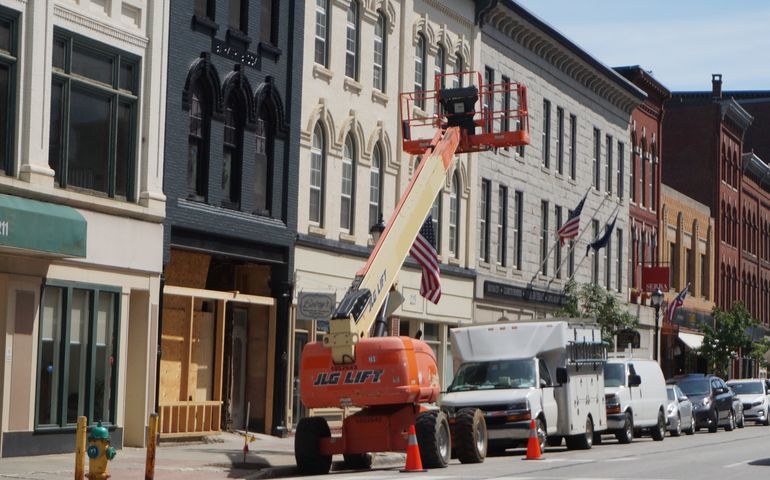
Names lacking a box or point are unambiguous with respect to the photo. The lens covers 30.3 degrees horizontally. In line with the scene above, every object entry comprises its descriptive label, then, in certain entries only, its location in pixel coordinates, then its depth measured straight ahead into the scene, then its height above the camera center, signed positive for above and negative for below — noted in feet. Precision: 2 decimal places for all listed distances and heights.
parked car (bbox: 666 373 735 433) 141.18 -3.22
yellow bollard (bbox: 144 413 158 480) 60.59 -4.46
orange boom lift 71.97 -0.69
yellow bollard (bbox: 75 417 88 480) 57.21 -3.85
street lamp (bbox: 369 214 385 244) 86.22 +7.96
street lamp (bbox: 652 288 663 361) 156.31 +7.21
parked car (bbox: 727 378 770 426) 160.45 -3.43
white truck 86.48 -1.02
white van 110.73 -2.55
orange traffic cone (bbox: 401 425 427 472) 72.08 -4.76
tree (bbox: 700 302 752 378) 201.96 +4.17
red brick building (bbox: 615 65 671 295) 187.62 +26.36
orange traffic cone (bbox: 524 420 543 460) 83.35 -4.82
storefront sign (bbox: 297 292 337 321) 83.71 +3.15
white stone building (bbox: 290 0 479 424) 107.24 +16.82
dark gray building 91.97 +9.80
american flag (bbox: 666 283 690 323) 181.47 +7.78
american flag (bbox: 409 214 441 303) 109.60 +7.95
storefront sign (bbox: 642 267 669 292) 185.26 +11.53
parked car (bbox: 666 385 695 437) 128.16 -4.20
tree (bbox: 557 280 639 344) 149.59 +5.92
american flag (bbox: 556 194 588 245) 141.38 +13.51
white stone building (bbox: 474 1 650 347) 140.15 +20.76
